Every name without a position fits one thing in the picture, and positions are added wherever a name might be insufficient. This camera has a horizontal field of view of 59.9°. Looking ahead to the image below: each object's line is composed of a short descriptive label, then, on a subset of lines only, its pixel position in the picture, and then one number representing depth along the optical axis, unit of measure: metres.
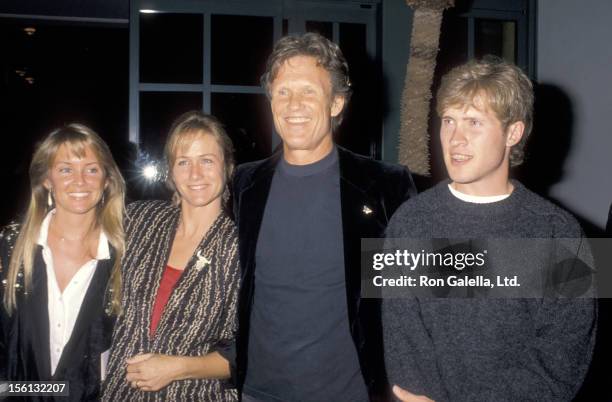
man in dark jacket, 1.88
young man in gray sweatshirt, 1.47
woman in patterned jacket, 1.92
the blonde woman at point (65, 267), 2.03
